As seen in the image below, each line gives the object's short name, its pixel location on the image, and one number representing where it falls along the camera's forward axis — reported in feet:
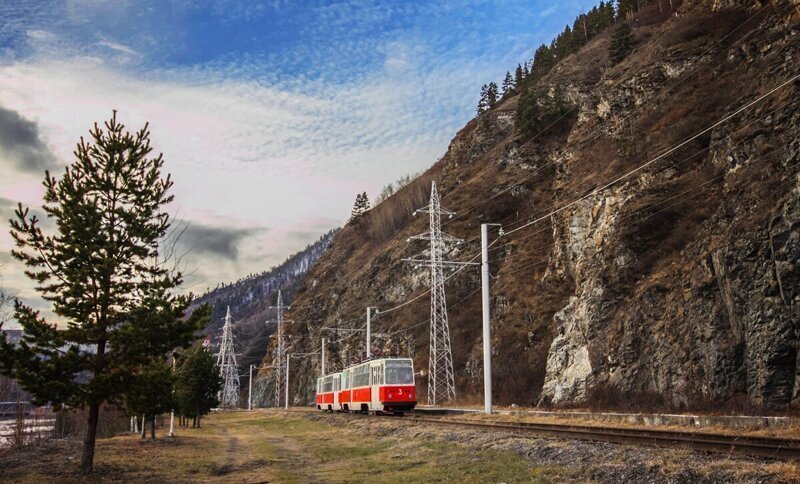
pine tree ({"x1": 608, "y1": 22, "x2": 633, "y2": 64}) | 225.15
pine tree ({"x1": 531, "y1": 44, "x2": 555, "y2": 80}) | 356.38
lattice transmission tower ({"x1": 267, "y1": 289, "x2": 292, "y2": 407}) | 268.62
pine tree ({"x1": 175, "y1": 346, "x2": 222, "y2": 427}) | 140.15
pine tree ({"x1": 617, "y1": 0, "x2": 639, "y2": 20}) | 345.51
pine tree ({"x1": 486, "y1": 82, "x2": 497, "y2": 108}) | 412.77
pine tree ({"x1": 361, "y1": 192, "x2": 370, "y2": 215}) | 450.71
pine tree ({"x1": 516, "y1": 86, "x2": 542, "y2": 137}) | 270.67
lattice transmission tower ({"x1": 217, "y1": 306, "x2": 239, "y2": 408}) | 331.57
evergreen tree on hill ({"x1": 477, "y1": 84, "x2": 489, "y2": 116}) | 416.87
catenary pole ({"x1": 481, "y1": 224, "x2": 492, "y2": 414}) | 96.07
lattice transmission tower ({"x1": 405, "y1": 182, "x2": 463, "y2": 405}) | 145.38
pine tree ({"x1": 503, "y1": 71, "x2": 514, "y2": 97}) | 437.34
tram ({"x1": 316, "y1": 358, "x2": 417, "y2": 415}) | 116.88
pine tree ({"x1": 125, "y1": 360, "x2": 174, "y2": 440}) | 56.95
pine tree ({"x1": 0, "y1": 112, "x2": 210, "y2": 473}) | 55.06
